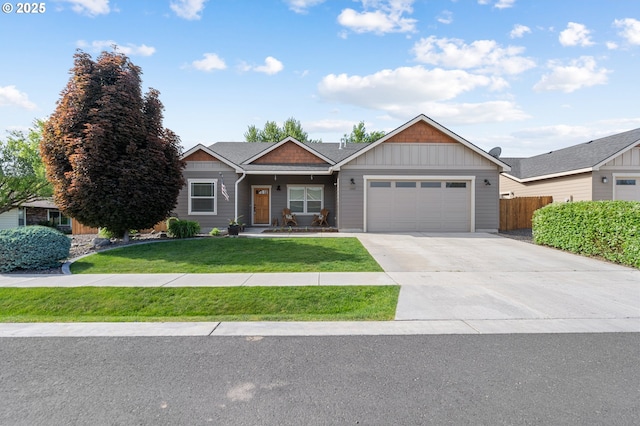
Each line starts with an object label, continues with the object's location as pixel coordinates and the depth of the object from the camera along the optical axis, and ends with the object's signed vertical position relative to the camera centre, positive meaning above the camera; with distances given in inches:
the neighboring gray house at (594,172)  629.9 +67.9
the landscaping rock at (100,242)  449.8 -46.6
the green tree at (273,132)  1769.2 +401.6
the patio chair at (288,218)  683.4 -22.5
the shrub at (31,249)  319.9 -39.9
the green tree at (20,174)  834.8 +89.3
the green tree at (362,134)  1798.7 +392.7
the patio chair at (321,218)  683.7 -23.1
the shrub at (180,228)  513.3 -32.1
